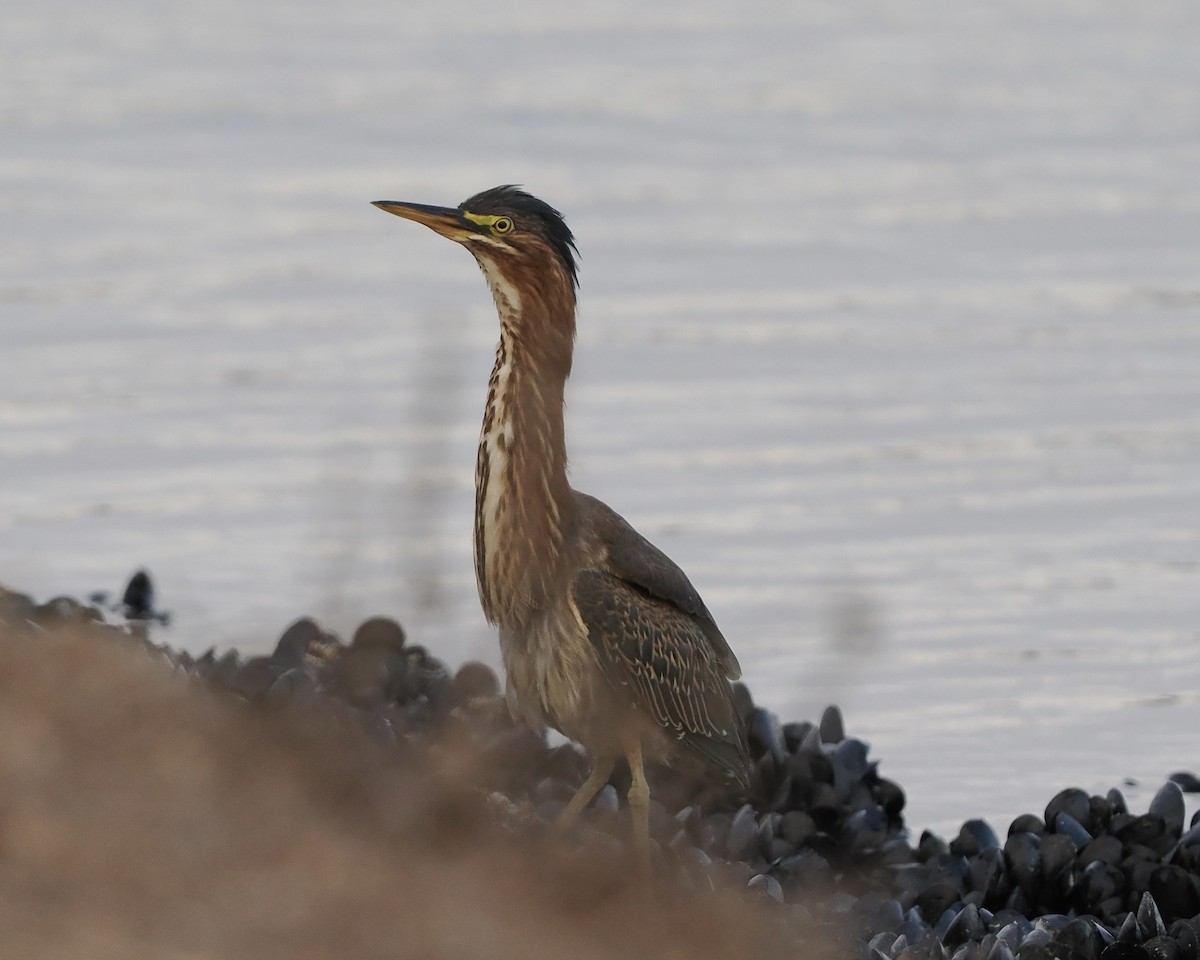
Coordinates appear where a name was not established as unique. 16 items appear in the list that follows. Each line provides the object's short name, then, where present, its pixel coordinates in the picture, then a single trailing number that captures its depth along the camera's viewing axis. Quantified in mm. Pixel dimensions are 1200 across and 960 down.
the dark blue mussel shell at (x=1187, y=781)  21483
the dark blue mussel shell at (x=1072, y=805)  19125
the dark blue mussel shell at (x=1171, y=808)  18891
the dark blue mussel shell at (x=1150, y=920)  17141
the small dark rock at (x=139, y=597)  23312
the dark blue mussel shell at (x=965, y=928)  17516
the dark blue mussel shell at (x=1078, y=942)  16906
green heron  16672
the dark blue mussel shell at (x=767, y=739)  19844
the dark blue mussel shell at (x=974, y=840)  18984
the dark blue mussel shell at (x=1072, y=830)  18766
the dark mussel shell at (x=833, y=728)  20641
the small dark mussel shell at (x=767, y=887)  16920
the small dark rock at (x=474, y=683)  20203
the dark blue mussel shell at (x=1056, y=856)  18312
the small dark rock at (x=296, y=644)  19297
